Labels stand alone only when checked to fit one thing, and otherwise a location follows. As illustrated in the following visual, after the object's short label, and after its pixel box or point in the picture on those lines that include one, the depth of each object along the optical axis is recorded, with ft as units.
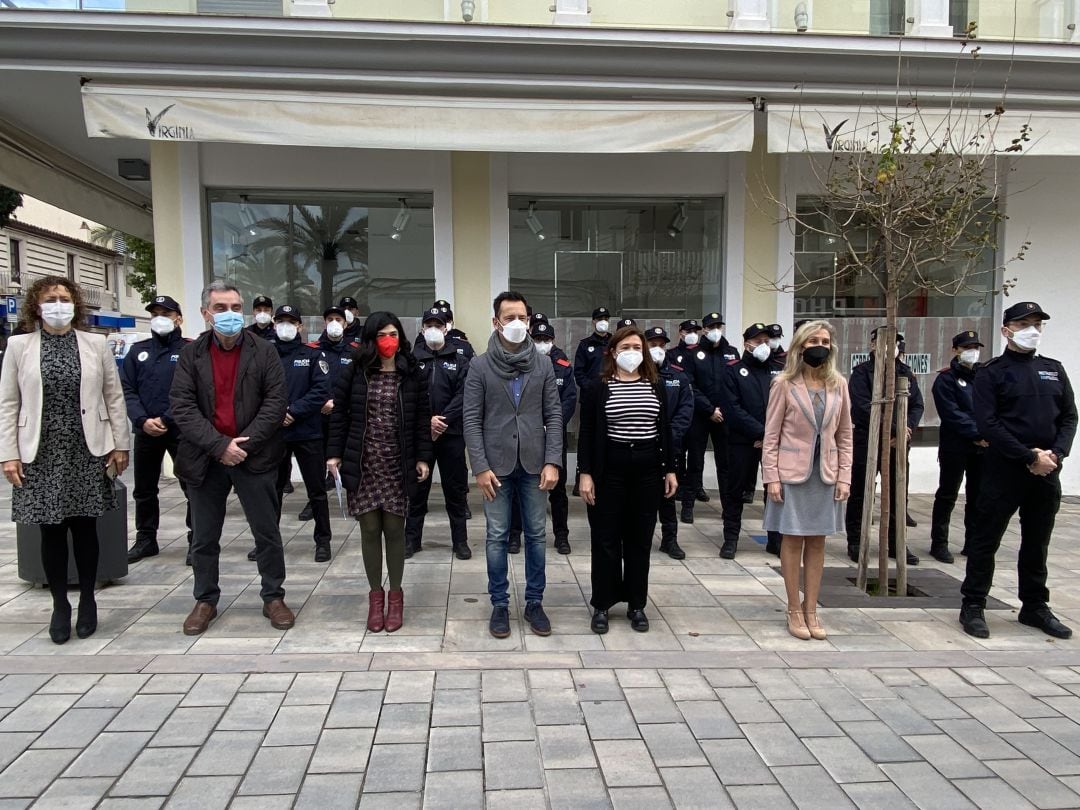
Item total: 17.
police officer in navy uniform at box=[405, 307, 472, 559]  20.31
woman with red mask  14.53
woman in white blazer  13.76
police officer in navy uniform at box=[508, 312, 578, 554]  20.85
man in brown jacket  14.28
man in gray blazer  14.33
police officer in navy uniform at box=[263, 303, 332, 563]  20.16
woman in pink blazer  14.78
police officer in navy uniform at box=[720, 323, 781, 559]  20.80
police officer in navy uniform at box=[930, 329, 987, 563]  21.03
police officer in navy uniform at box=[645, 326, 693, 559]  20.17
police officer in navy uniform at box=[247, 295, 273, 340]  23.63
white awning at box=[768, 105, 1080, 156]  24.95
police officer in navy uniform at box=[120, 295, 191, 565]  19.07
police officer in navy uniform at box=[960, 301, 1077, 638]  14.89
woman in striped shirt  14.43
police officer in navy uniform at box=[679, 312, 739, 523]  24.22
